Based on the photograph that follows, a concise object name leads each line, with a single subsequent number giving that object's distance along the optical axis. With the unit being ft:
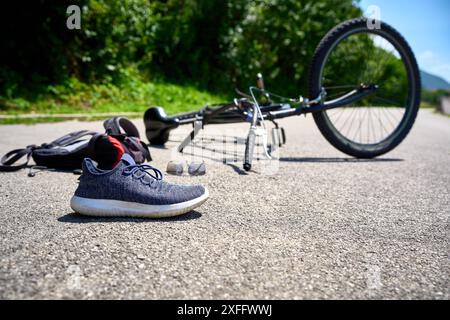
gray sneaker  5.62
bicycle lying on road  11.30
